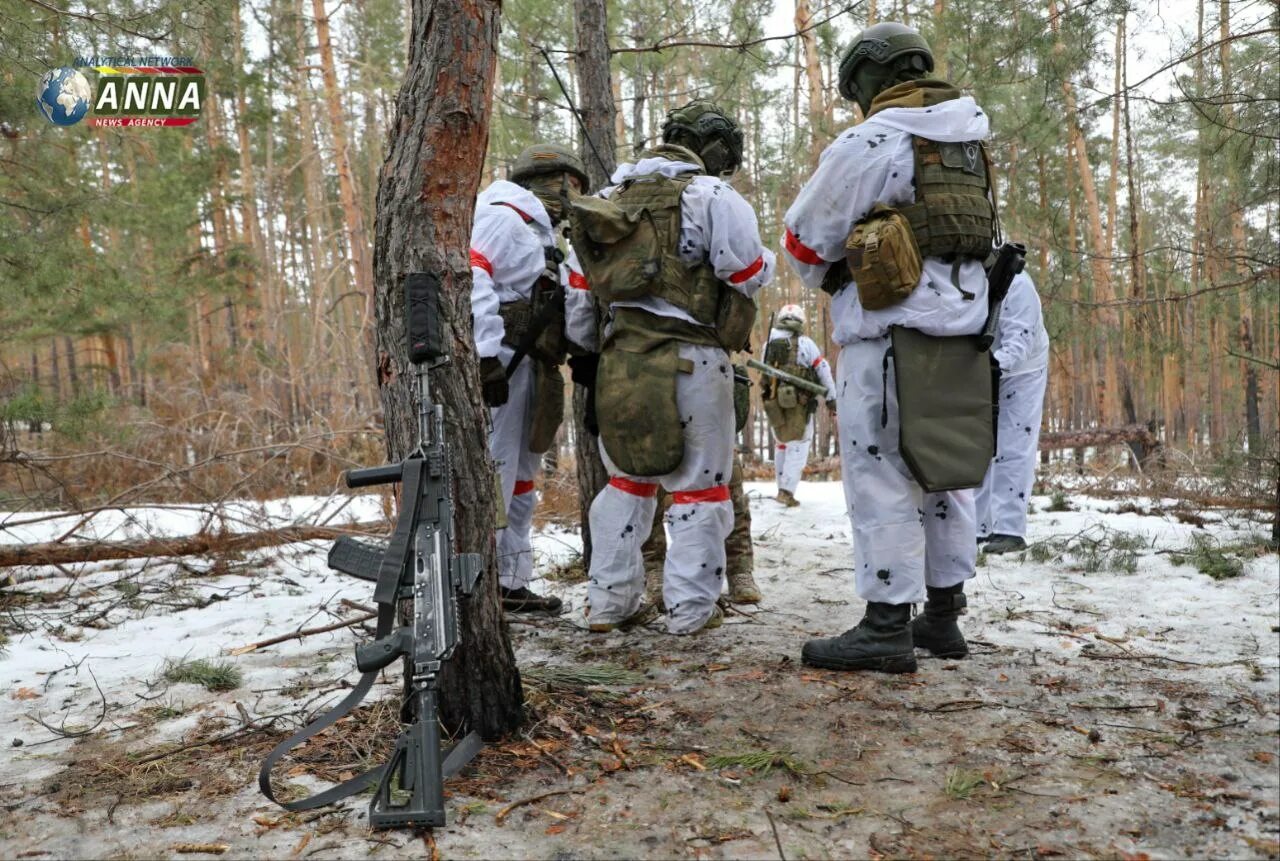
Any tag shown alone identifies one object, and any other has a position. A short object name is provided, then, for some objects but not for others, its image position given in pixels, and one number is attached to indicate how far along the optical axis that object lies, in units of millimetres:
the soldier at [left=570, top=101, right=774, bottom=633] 3441
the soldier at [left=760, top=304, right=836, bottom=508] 9055
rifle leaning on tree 1799
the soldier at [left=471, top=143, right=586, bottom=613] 3793
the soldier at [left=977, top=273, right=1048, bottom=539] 5105
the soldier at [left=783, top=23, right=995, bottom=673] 2904
